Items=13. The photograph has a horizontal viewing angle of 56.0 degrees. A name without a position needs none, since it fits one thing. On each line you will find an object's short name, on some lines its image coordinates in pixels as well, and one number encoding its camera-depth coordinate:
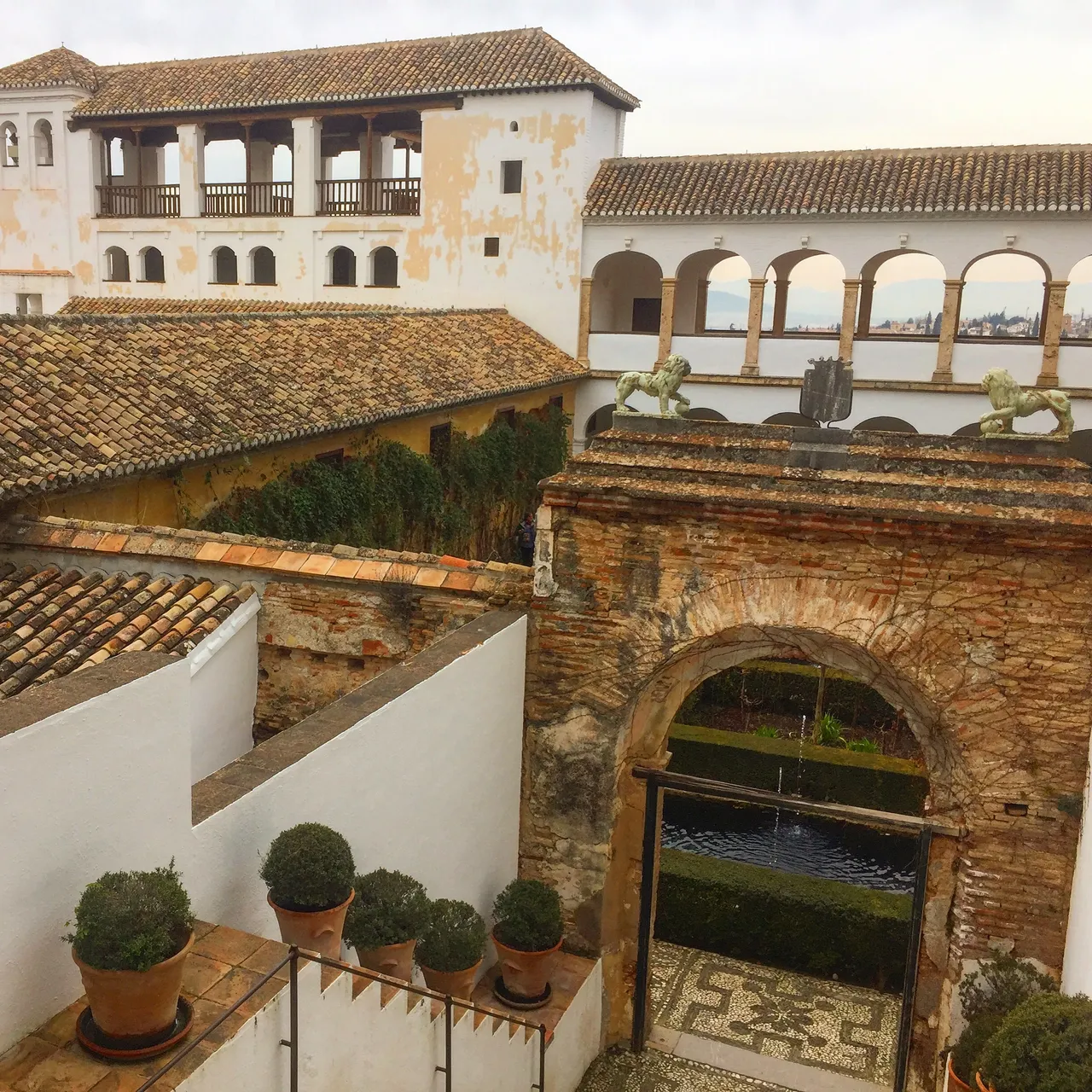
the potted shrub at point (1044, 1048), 4.36
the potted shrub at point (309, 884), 4.54
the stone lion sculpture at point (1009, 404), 7.12
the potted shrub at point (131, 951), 3.35
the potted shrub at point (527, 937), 6.86
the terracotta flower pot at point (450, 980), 5.93
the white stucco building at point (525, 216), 20.39
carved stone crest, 7.13
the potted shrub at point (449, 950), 5.86
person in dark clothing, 18.89
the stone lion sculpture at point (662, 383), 8.66
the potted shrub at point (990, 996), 5.79
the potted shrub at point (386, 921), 5.14
